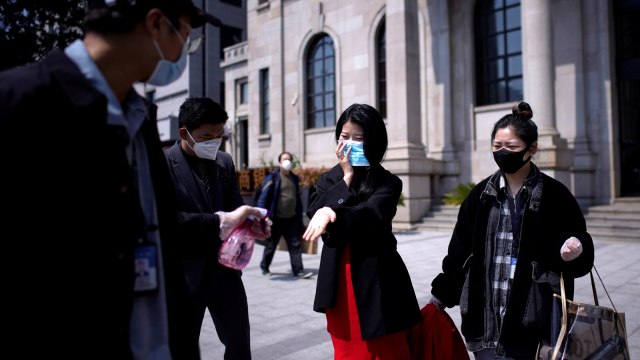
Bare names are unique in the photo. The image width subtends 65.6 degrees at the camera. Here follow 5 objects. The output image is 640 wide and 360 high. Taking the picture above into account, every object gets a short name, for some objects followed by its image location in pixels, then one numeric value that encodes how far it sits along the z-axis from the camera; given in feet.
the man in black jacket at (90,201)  4.05
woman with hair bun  8.59
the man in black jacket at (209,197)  9.55
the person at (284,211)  25.72
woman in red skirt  7.98
